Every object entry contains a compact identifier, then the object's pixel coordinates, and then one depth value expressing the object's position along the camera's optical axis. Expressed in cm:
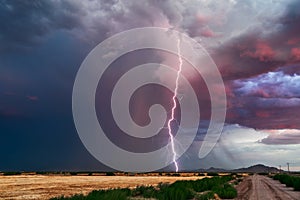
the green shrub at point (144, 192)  2888
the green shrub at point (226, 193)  3247
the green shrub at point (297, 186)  4229
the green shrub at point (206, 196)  2852
